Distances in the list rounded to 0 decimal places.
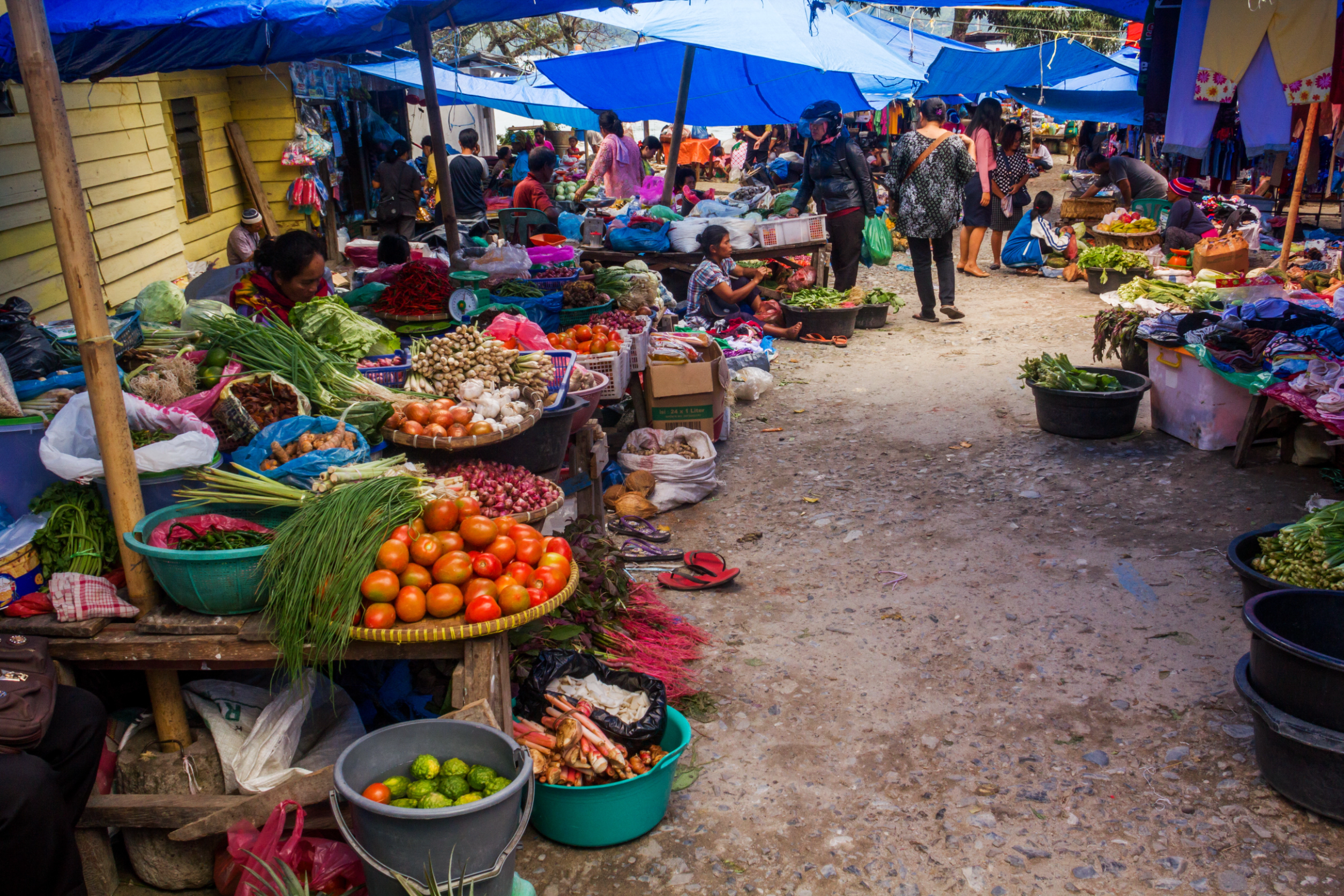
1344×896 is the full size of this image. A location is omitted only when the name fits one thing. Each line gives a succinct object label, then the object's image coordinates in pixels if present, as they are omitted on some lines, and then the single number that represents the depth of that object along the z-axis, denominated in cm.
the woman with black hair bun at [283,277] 479
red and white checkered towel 276
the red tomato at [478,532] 295
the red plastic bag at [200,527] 273
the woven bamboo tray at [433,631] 268
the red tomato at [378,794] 240
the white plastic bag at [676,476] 579
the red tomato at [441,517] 299
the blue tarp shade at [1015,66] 1716
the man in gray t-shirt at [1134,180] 1309
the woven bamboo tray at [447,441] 362
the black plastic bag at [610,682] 304
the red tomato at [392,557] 278
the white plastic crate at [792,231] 997
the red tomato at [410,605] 271
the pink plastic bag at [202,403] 339
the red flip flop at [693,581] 470
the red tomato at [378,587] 271
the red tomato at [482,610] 271
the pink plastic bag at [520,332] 492
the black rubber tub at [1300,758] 281
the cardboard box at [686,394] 621
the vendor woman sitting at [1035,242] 1283
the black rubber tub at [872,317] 1022
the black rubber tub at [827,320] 965
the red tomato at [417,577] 277
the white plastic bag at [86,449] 286
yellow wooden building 593
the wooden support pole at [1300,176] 616
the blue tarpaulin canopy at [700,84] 1177
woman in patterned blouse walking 952
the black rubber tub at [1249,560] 362
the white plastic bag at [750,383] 777
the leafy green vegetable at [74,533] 294
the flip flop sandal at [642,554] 501
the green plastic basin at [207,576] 268
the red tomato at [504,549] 295
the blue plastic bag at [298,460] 311
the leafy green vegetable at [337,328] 451
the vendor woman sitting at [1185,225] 1071
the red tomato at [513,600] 275
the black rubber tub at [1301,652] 278
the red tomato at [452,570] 280
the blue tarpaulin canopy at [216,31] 452
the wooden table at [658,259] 952
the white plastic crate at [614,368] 550
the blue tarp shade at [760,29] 801
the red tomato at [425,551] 282
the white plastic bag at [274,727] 279
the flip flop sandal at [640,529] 531
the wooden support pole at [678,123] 970
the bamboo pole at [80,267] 237
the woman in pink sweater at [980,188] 1188
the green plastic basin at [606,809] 285
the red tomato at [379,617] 268
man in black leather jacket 984
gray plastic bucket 221
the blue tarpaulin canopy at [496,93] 1350
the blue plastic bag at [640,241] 940
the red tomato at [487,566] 286
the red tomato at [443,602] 274
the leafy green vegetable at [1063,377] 638
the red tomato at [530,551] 303
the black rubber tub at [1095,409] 626
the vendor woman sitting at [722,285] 915
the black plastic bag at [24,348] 348
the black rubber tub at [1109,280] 1113
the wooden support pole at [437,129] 673
